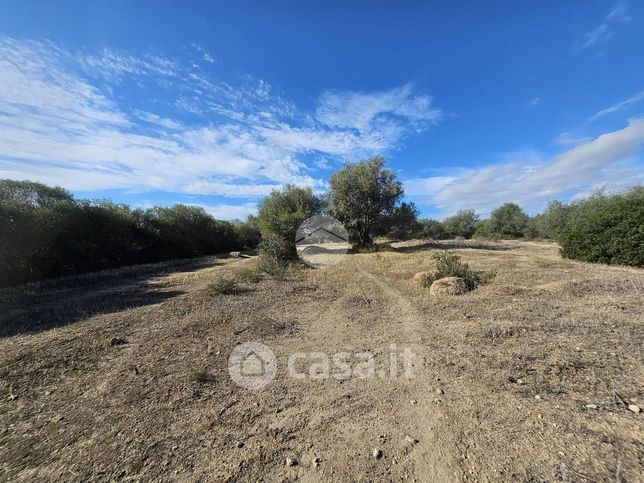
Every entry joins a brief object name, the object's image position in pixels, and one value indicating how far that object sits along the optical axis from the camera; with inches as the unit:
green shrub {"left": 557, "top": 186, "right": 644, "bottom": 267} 357.7
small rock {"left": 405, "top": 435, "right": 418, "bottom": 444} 88.5
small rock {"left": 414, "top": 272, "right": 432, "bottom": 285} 318.0
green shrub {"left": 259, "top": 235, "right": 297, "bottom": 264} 501.7
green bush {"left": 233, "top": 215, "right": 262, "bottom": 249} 1187.7
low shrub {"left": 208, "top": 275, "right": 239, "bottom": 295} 303.9
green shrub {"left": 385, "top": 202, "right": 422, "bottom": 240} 724.7
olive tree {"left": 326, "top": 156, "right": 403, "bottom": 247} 681.0
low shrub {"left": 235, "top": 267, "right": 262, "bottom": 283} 374.9
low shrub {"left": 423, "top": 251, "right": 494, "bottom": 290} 293.7
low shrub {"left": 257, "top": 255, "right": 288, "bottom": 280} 391.0
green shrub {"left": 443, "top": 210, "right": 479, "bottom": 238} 1690.5
